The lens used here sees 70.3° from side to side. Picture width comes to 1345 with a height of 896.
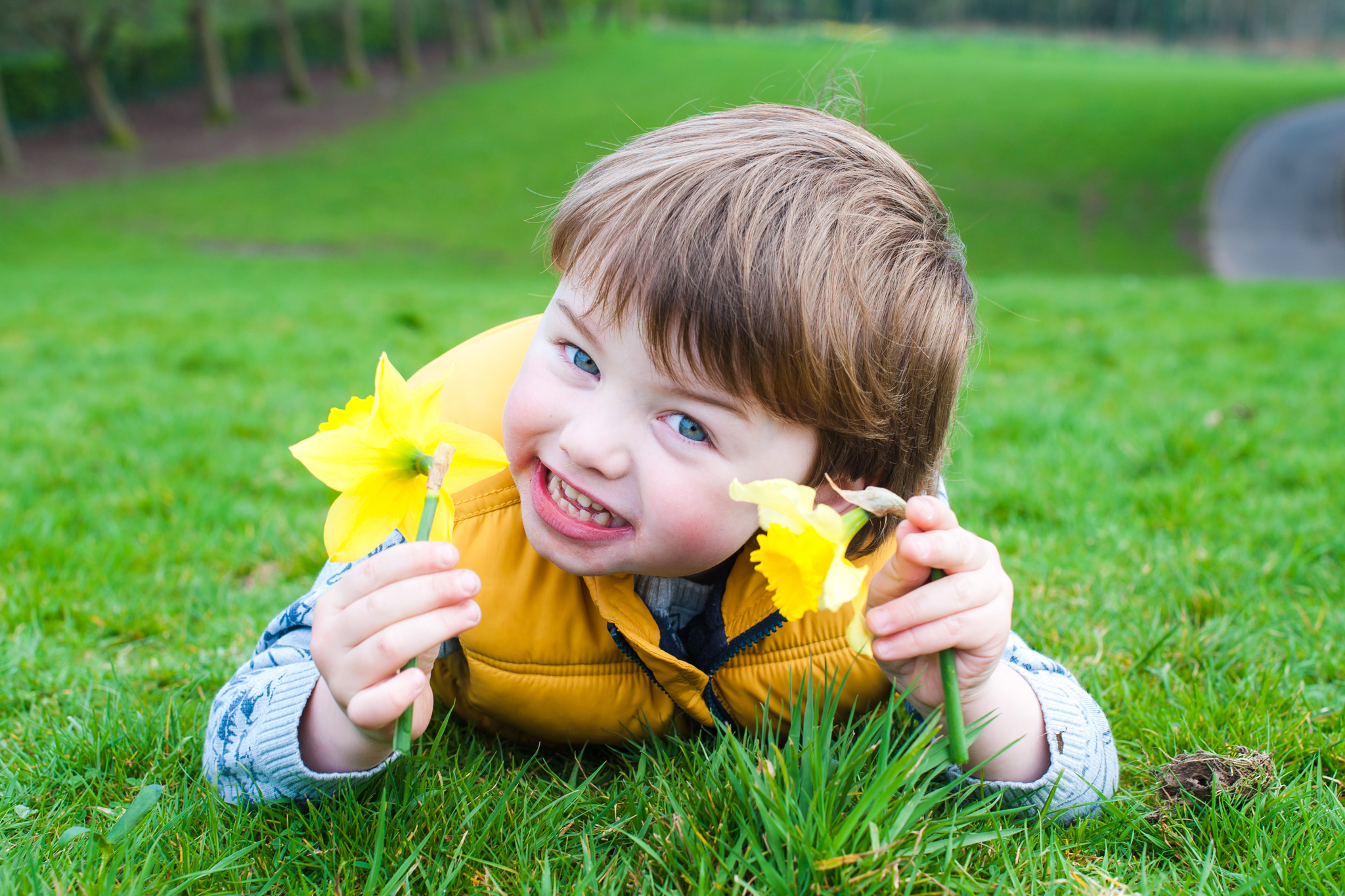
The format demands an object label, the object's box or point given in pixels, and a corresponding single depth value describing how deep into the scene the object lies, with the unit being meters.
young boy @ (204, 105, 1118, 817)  1.38
